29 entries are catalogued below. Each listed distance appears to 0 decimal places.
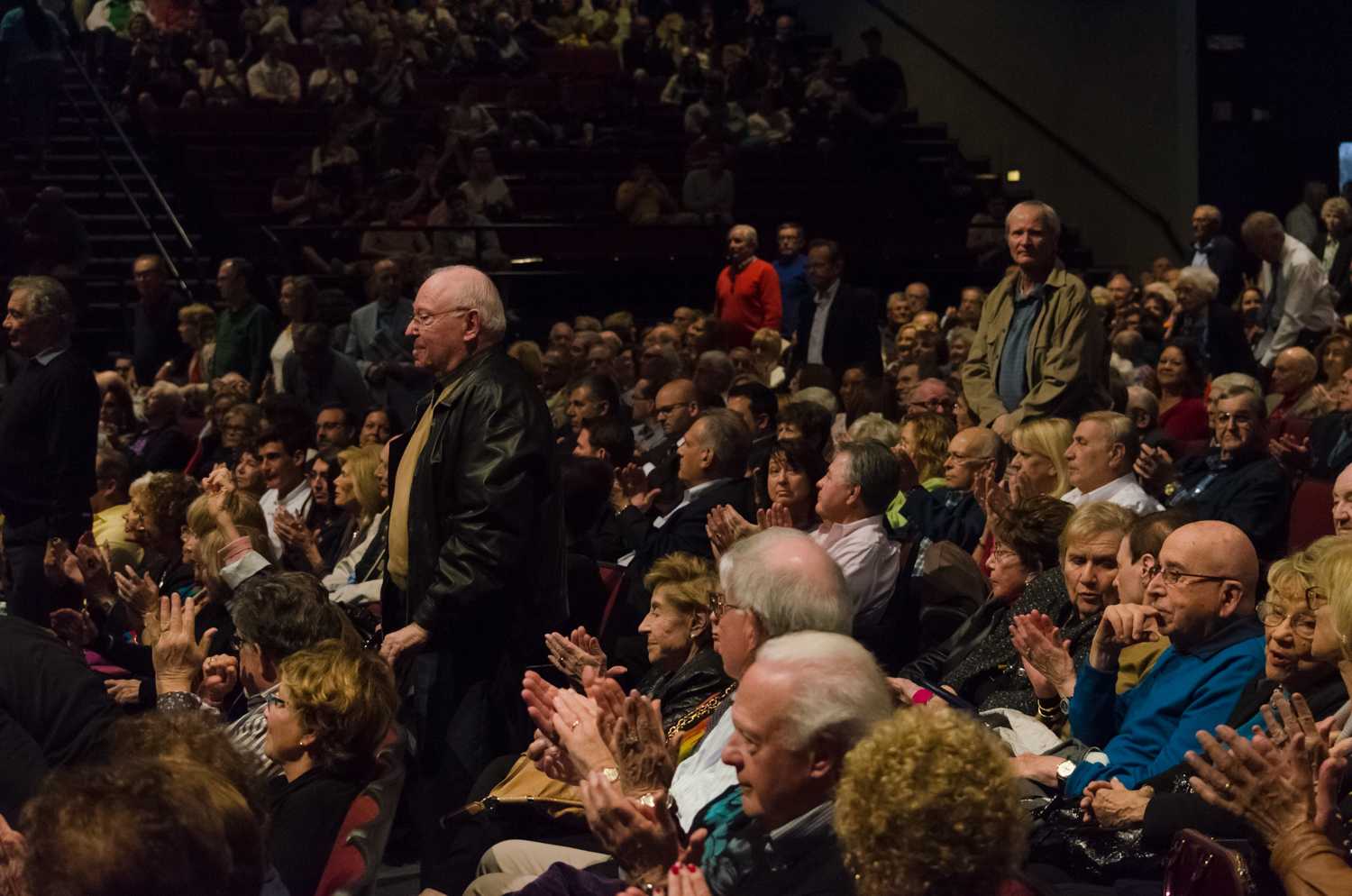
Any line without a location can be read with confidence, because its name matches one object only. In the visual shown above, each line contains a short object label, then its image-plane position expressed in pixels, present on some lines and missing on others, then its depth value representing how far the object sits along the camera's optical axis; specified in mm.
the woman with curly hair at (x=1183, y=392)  7750
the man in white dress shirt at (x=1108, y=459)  5574
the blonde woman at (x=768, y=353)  9531
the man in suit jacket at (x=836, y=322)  9562
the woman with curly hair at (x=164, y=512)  6285
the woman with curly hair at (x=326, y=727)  3297
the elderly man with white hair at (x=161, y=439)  8922
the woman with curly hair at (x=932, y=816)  2260
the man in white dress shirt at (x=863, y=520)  5086
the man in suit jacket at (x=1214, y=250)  11523
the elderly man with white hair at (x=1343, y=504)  4508
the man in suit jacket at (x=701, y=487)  6090
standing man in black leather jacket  4188
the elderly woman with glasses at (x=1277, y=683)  3430
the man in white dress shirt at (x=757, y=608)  3391
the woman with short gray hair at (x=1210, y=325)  9125
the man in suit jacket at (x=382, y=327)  10578
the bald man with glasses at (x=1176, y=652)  3705
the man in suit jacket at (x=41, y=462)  6281
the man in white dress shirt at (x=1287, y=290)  10039
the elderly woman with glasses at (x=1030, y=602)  4367
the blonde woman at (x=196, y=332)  10985
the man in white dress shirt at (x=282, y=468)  7758
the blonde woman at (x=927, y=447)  6871
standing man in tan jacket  6230
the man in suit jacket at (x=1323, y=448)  6504
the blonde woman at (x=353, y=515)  6594
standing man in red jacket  10500
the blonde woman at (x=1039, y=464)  5832
